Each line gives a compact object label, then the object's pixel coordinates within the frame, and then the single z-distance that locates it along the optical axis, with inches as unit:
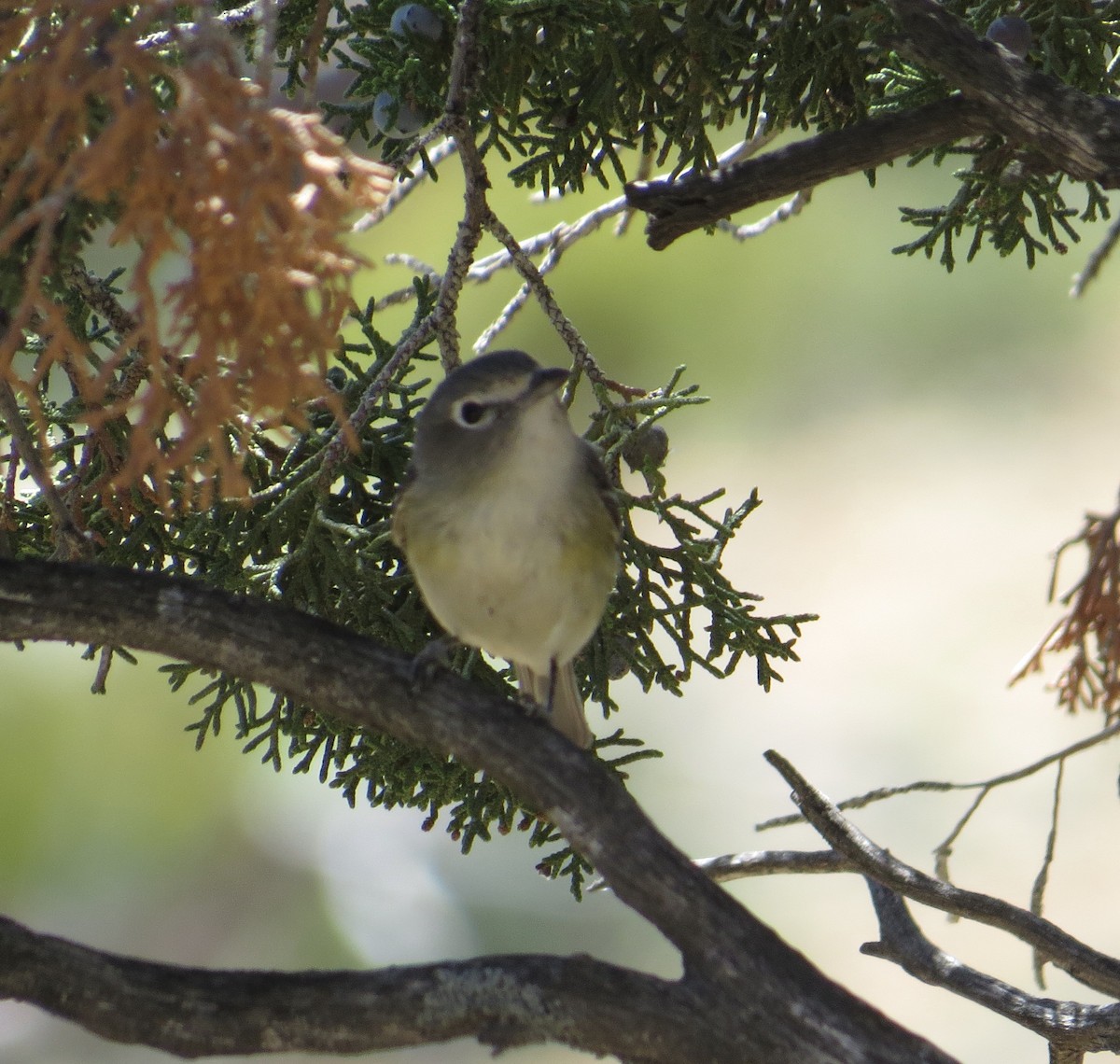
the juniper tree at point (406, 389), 138.6
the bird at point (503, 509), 238.5
